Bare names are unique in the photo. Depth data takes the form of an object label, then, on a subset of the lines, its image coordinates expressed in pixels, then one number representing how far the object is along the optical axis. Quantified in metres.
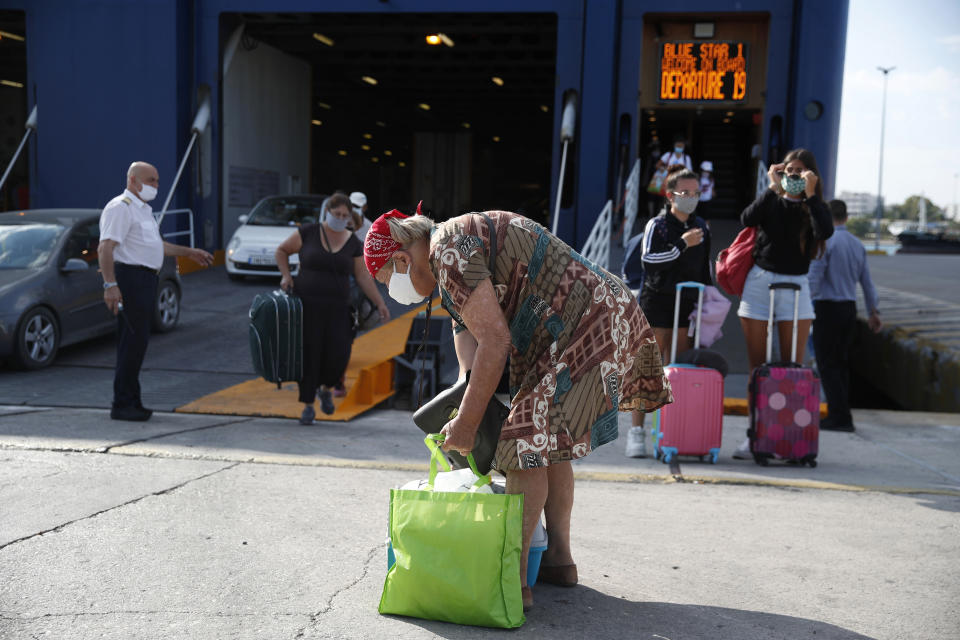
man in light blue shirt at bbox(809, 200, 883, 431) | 7.08
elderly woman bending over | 2.95
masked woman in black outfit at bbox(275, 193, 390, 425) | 6.66
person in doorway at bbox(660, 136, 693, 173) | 13.65
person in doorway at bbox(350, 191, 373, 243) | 9.22
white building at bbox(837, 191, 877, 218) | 183.02
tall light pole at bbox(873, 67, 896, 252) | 54.06
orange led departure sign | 16.45
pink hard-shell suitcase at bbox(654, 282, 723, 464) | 5.56
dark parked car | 8.67
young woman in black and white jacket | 5.73
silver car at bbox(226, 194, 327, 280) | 14.59
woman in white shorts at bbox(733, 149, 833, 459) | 5.55
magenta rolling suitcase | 5.55
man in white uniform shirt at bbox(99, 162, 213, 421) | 6.36
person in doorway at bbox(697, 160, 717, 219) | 14.66
